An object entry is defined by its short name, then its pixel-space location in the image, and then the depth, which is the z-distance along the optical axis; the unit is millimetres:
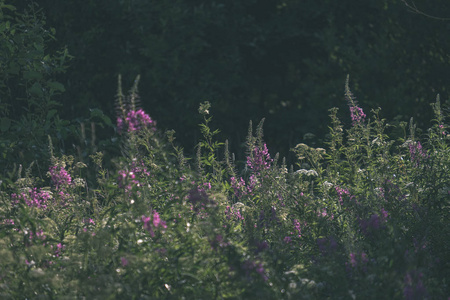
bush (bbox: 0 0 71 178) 14266
